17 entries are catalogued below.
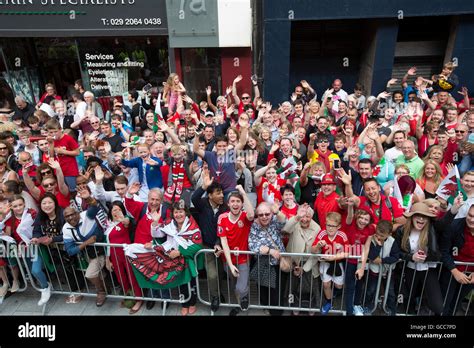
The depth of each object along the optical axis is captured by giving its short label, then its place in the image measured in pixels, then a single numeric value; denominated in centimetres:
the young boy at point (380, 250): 412
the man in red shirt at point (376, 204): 447
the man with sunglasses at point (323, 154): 578
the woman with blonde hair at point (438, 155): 529
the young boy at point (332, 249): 423
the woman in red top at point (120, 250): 473
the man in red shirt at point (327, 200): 470
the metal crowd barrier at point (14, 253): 489
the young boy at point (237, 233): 441
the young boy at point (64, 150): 611
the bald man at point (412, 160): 527
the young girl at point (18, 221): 481
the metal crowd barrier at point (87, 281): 492
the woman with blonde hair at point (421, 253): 412
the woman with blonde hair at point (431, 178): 504
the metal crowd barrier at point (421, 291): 428
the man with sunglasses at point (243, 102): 901
